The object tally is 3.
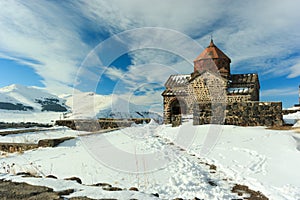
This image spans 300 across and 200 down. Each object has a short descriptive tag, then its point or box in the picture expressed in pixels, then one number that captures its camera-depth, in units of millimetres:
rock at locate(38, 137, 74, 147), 7934
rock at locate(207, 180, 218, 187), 4088
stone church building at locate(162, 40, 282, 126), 22703
